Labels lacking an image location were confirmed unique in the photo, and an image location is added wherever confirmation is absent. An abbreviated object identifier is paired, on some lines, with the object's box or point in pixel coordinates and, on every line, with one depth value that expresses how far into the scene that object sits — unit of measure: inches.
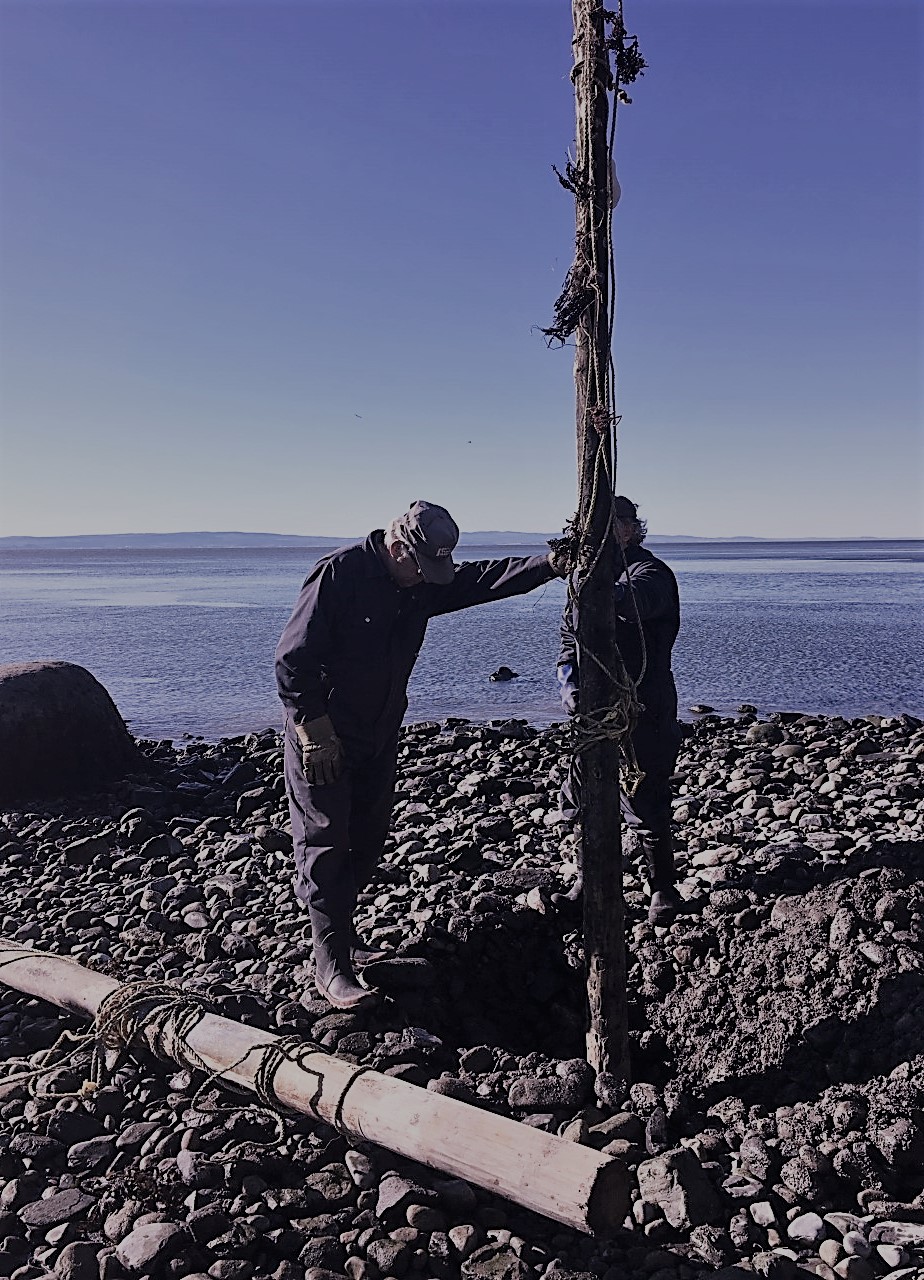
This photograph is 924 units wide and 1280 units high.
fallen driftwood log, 133.8
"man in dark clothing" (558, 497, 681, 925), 237.3
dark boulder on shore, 400.2
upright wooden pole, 171.0
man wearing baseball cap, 198.7
